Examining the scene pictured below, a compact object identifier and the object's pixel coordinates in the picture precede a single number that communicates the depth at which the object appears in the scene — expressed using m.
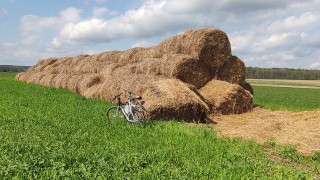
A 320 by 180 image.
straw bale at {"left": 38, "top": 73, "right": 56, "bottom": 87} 34.77
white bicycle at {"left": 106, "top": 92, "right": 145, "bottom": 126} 13.11
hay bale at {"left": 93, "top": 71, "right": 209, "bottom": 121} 14.43
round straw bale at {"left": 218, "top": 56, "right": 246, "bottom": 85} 20.27
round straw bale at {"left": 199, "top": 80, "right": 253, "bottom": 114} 17.83
